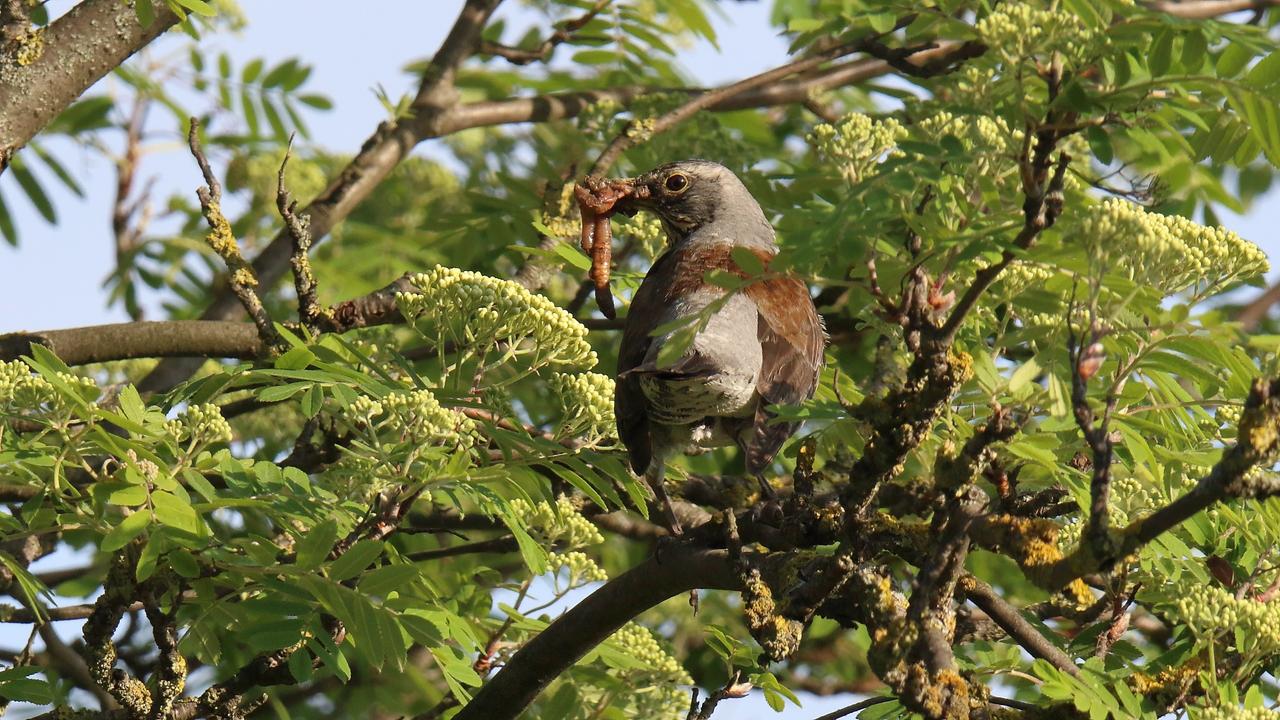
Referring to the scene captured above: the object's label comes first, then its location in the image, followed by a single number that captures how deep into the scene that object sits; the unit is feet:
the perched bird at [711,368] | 30.27
